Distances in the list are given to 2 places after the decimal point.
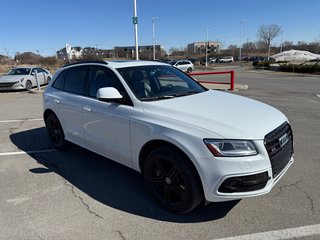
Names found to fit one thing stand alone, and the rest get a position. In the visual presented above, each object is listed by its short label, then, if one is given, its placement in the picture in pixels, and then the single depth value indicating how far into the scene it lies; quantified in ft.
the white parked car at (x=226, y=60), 221.02
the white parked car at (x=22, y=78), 44.00
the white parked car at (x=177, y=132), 7.82
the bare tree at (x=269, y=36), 240.68
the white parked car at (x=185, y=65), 104.41
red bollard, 39.26
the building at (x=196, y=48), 352.13
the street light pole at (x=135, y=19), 46.93
